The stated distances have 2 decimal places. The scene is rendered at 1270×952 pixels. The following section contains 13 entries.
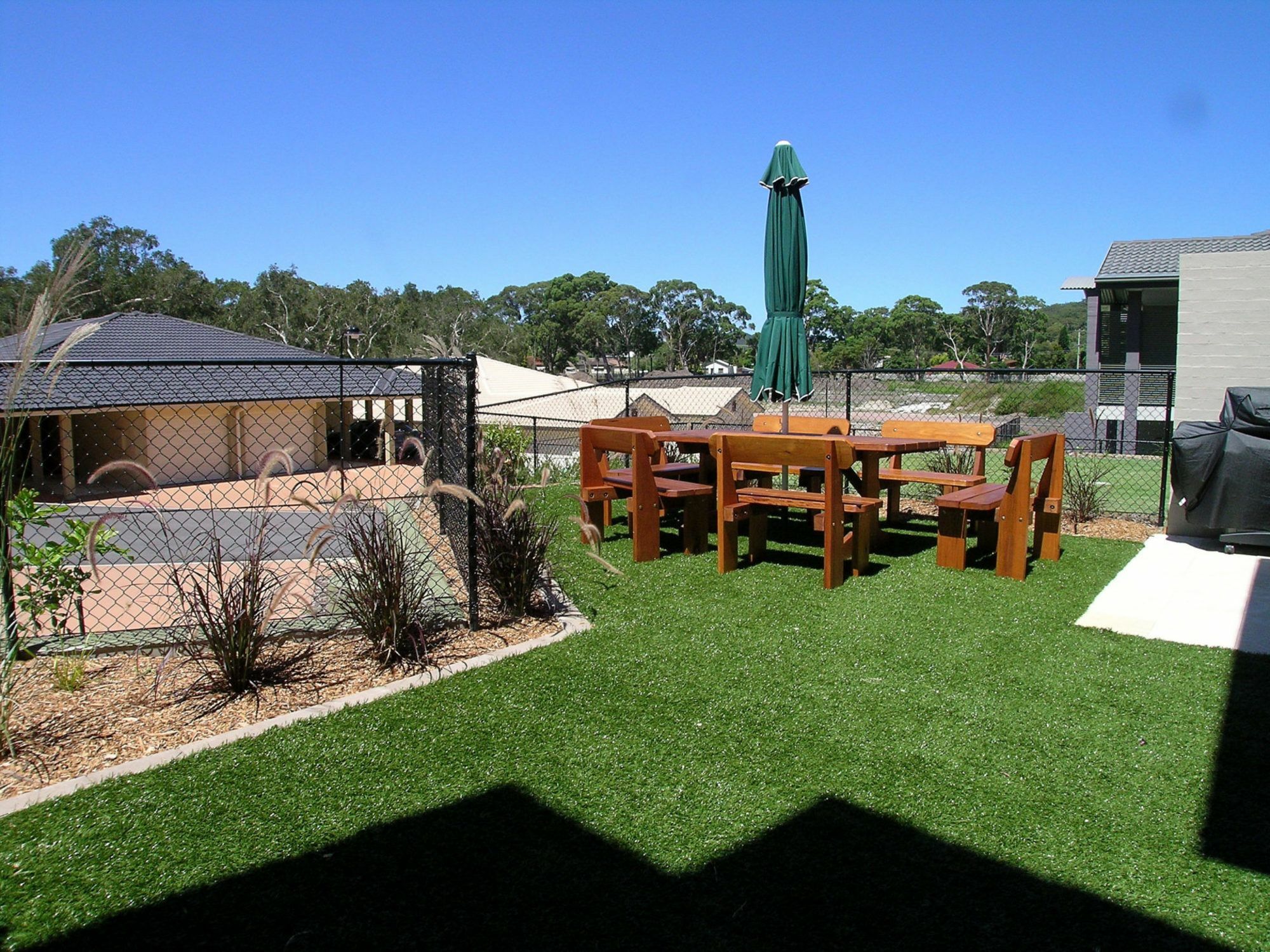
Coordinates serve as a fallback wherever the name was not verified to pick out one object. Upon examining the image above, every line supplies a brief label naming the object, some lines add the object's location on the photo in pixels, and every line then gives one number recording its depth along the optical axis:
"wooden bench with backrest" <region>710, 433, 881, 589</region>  6.30
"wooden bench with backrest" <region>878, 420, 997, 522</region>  7.73
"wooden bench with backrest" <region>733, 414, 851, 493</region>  9.09
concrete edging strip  3.39
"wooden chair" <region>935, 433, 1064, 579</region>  6.52
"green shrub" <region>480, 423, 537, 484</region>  6.64
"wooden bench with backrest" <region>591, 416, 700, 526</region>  8.74
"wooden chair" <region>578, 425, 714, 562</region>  7.14
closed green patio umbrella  8.48
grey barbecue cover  7.30
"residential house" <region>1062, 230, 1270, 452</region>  11.10
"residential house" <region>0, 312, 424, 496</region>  19.75
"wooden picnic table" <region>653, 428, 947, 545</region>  7.09
